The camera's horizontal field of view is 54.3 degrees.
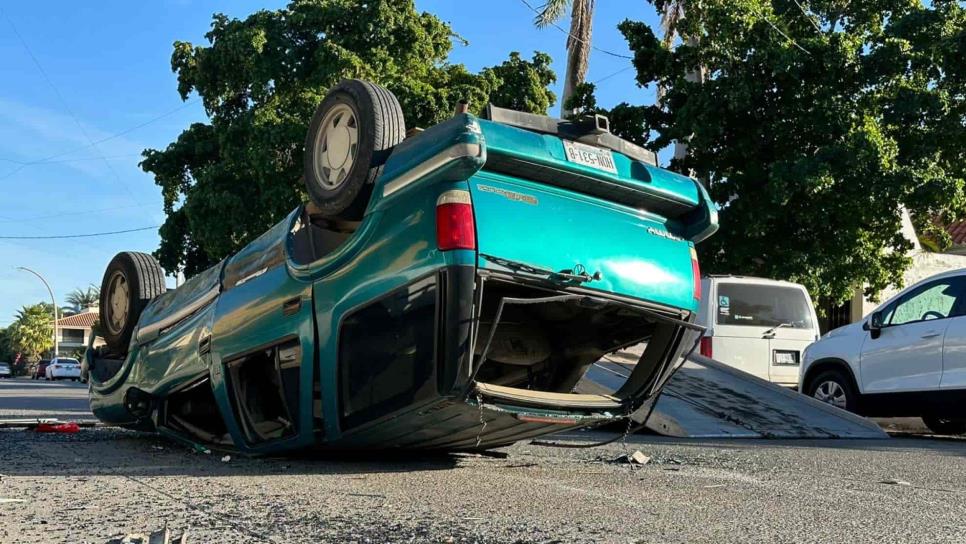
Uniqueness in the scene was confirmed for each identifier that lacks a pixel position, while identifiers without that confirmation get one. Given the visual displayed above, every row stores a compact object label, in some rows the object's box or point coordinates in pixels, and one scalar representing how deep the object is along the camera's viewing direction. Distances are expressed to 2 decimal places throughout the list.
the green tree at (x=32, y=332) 83.25
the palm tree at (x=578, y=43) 22.95
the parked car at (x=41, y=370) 51.94
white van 11.97
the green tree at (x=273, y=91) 22.92
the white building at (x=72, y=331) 90.00
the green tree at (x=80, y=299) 102.88
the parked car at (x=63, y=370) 48.56
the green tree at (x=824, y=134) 15.41
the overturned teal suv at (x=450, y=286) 4.69
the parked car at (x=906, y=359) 9.64
